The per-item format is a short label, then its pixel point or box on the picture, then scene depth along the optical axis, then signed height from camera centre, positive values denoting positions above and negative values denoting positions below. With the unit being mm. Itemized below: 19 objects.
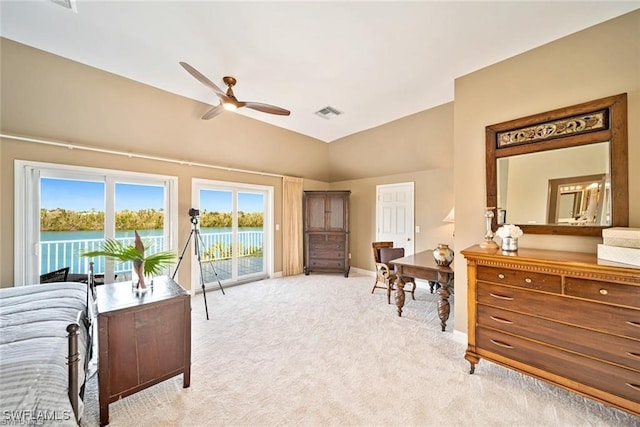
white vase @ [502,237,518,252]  2045 -264
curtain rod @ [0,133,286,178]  2610 +839
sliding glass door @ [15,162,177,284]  2723 +1
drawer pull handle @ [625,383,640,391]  1435 -1053
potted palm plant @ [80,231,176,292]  1857 -359
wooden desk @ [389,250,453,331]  2797 -766
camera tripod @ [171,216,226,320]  3782 -444
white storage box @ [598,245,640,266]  1462 -265
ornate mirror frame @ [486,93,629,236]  1802 +661
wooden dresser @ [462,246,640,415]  1471 -755
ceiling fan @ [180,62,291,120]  2571 +1267
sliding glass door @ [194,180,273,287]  4426 -324
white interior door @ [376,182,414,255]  4926 -8
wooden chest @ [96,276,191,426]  1543 -888
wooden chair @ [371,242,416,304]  3682 -838
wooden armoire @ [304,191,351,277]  5391 -398
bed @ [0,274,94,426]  1086 -768
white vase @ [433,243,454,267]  2922 -534
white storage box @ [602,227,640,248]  1514 -158
